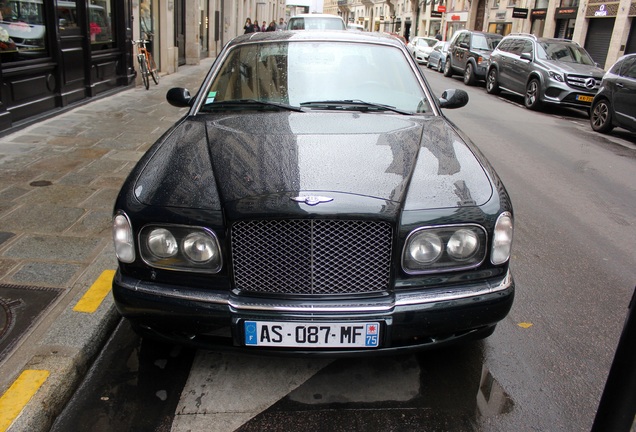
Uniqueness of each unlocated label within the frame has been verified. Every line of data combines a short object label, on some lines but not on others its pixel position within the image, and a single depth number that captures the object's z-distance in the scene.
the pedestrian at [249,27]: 26.34
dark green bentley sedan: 2.33
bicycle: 12.47
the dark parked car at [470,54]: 18.62
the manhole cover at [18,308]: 2.90
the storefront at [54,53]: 7.47
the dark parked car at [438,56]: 24.43
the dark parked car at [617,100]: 9.96
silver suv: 12.82
